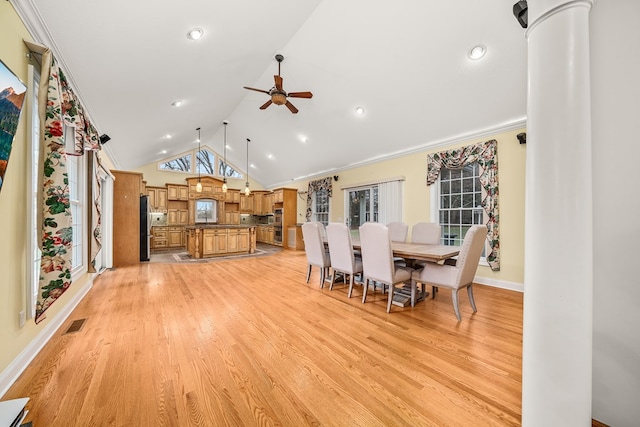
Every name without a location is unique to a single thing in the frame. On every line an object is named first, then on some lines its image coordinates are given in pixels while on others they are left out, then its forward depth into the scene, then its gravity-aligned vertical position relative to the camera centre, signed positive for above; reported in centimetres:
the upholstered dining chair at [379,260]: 265 -57
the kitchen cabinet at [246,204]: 970 +35
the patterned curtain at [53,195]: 166 +14
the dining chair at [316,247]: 356 -56
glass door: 584 +15
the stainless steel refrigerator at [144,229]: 563 -39
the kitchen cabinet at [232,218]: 934 -22
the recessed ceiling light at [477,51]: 279 +193
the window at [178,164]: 840 +178
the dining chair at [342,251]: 311 -54
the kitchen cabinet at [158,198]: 792 +51
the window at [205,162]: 902 +200
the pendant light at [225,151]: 677 +234
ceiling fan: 341 +180
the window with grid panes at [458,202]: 409 +18
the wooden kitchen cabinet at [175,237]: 810 -84
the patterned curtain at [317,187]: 704 +78
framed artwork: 121 +57
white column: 89 -4
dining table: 257 -48
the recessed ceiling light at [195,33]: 254 +198
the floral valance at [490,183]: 371 +45
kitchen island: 621 -77
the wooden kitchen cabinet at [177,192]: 825 +74
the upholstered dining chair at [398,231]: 412 -35
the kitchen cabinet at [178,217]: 827 -15
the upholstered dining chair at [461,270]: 242 -64
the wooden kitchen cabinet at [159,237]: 778 -82
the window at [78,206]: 300 +10
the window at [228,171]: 955 +171
